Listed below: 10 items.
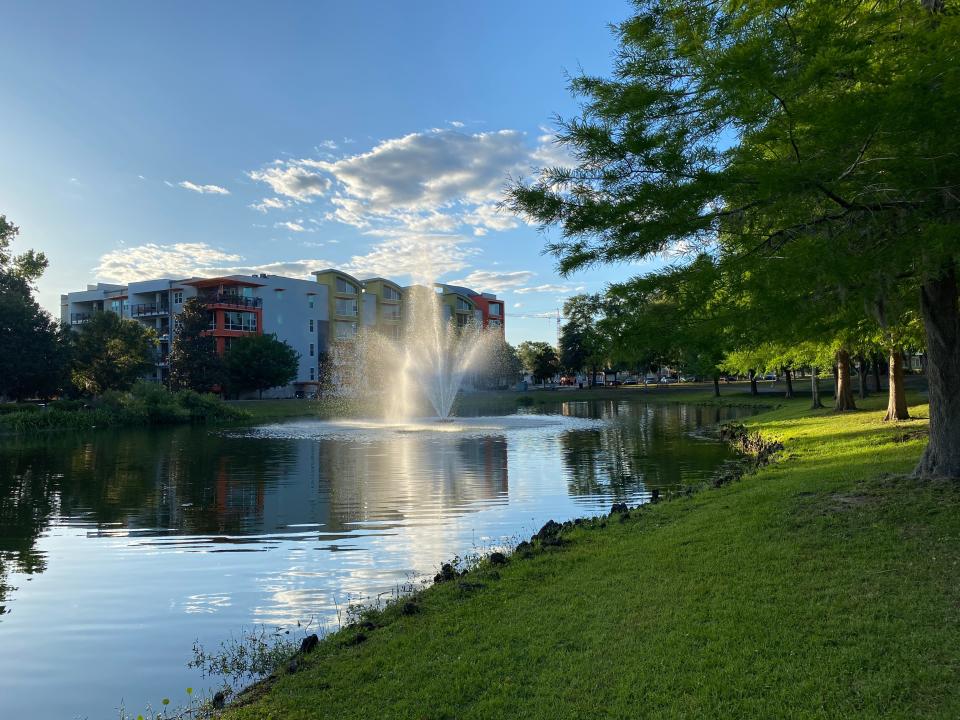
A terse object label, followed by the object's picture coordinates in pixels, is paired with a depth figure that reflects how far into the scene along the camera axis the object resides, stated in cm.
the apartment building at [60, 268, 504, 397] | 8156
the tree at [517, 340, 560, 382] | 10788
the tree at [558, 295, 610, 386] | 9764
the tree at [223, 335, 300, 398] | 7181
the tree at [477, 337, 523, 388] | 10256
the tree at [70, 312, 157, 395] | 6362
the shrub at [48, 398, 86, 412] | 5182
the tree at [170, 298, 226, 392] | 6888
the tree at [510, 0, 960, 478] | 773
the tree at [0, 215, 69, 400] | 5459
